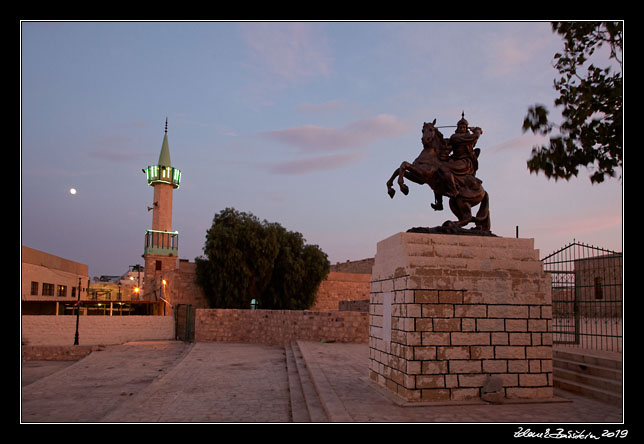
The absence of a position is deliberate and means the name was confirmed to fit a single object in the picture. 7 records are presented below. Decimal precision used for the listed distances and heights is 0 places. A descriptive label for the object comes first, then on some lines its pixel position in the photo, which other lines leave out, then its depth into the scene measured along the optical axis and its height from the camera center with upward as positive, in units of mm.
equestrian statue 7480 +1207
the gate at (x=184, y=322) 22953 -3205
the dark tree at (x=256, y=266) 27844 -712
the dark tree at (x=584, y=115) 4927 +1402
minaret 33281 +1384
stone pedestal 6520 -882
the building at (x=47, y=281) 25439 -1672
